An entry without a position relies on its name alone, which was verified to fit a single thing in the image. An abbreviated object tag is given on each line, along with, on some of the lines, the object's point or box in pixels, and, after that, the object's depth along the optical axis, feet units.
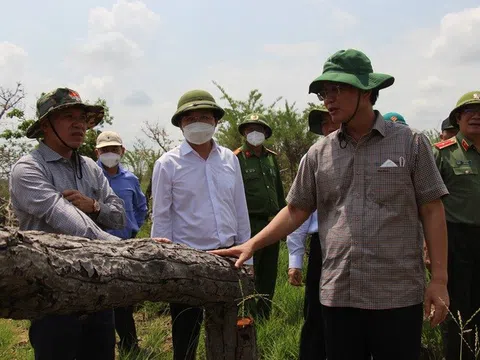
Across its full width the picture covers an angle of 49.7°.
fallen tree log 5.97
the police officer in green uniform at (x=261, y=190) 16.39
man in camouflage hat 8.00
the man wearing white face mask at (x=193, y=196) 10.43
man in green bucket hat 7.30
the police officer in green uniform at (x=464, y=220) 11.68
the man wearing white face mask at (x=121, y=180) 16.49
